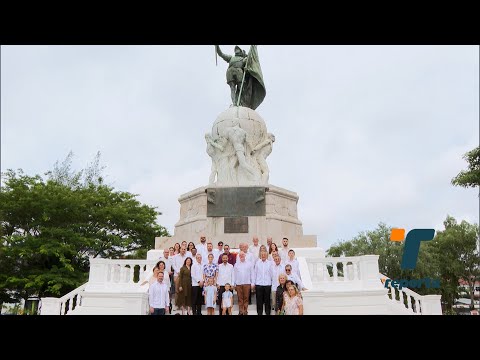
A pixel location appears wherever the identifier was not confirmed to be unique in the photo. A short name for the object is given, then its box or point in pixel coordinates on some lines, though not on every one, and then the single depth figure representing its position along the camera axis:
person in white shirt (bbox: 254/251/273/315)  8.16
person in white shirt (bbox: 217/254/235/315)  8.23
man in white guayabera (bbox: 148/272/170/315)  7.59
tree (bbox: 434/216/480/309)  27.56
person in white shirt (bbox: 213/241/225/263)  9.70
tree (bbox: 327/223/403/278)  26.97
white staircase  8.47
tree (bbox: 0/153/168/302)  18.48
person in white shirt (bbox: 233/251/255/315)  8.33
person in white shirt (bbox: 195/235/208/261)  9.64
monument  13.84
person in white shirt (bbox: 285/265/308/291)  8.17
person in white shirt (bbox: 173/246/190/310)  8.77
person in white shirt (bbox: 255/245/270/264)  8.40
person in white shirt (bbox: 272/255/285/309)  8.27
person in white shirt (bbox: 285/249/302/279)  8.60
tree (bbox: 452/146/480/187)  18.14
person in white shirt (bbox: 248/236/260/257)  10.20
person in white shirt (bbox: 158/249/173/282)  8.70
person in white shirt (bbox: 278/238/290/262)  9.24
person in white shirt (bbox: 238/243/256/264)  8.60
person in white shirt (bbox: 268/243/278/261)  9.57
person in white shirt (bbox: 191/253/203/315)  8.17
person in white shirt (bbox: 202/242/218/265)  9.23
